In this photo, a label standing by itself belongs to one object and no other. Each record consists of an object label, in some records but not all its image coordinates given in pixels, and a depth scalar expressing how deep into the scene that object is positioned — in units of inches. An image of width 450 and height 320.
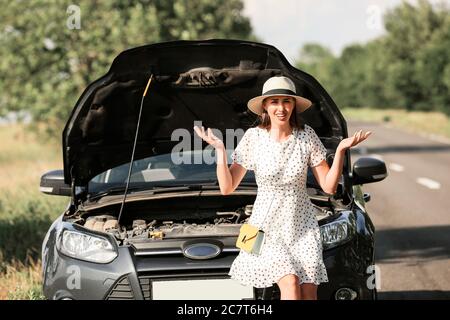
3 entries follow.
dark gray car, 346.3
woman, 321.5
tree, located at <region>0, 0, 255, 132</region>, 1514.9
